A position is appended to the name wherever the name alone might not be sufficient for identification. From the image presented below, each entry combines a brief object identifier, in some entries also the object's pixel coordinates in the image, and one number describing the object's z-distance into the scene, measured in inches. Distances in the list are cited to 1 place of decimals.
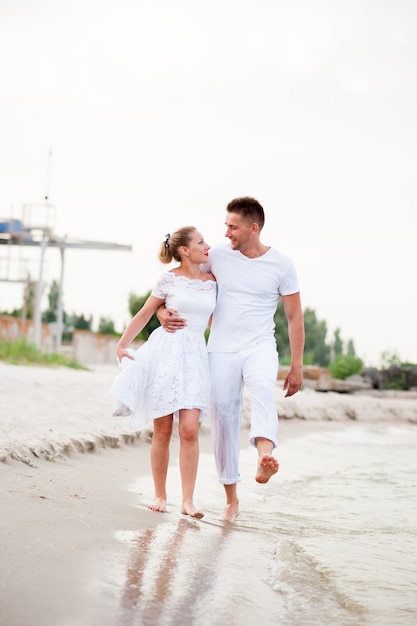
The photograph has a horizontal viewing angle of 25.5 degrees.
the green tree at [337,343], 2850.6
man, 204.5
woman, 205.0
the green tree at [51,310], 2859.3
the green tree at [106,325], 2498.8
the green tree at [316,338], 2480.3
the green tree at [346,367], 1162.6
